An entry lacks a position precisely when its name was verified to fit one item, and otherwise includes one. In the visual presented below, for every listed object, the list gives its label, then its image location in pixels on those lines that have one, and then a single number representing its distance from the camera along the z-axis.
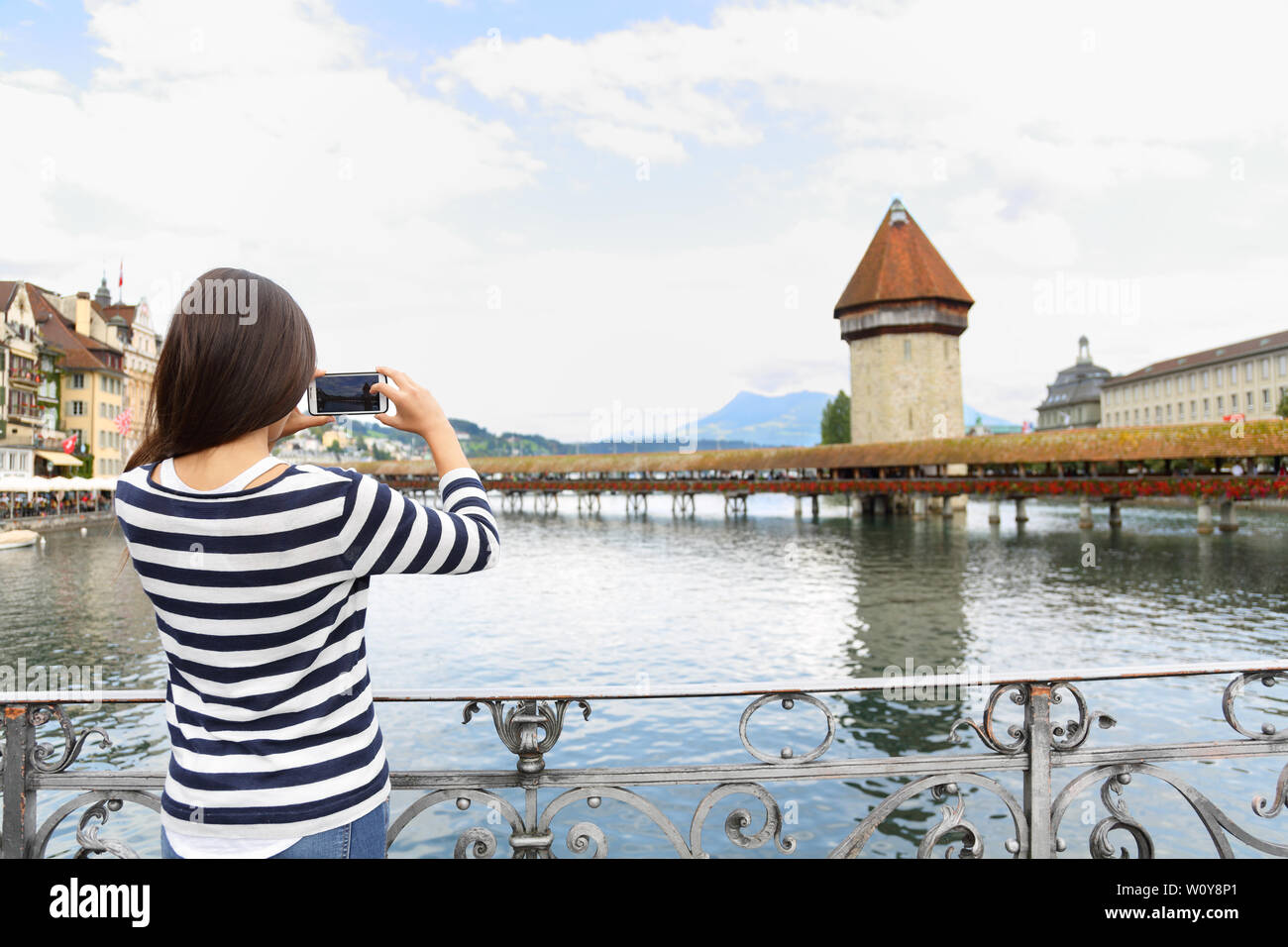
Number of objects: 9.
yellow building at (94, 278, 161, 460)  60.16
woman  1.35
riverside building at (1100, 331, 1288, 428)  67.38
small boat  28.78
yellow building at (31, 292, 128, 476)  52.69
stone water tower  53.66
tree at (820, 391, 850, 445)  79.38
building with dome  101.12
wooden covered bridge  33.50
